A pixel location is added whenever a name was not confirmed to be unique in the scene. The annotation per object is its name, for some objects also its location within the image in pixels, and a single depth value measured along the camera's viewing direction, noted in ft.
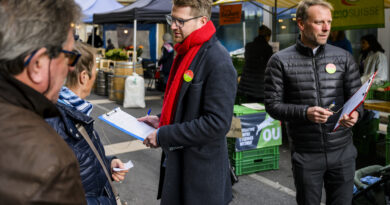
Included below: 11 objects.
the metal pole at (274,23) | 29.94
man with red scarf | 7.46
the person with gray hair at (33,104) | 2.98
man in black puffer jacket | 9.21
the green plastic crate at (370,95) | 19.57
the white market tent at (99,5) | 58.68
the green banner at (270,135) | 17.64
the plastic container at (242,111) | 17.09
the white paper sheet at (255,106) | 17.82
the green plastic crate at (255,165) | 17.38
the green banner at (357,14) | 17.43
